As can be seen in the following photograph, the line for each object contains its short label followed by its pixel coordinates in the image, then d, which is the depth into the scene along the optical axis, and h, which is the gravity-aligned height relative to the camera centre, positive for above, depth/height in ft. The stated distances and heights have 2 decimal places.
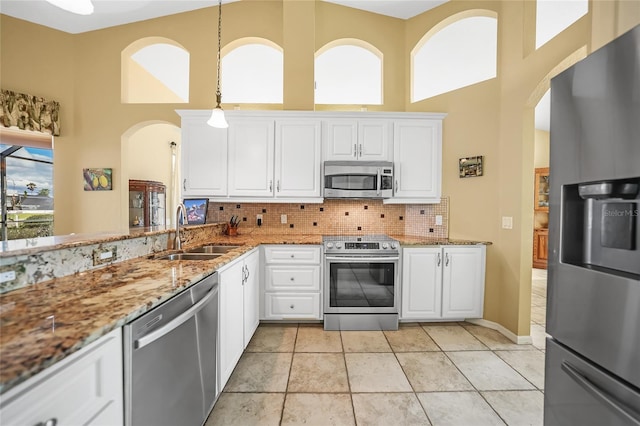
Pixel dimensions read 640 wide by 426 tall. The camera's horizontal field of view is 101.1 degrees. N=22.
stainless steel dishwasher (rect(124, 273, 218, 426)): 3.04 -2.15
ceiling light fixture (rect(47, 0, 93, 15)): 3.92 +3.02
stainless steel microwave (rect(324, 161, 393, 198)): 9.87 +1.13
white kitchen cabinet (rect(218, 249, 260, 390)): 5.71 -2.57
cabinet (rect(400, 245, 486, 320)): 9.20 -2.47
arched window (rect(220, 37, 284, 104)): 11.79 +6.88
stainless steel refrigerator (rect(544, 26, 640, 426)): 2.67 -0.36
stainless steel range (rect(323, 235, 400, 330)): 8.97 -2.66
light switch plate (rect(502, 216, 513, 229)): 8.53 -0.34
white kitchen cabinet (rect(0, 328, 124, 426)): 1.91 -1.56
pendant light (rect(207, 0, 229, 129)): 7.36 +2.52
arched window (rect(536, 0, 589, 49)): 7.80 +6.06
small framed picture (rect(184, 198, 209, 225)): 9.85 -0.09
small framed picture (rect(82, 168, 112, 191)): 11.44 +1.24
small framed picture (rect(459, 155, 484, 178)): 9.36 +1.64
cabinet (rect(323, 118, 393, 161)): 10.07 +2.73
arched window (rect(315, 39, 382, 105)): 11.83 +6.76
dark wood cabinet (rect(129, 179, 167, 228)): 13.28 +0.25
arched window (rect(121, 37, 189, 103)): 11.75 +8.22
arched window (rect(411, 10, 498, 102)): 10.25 +6.45
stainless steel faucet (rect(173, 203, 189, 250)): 6.54 -0.46
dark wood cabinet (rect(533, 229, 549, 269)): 17.58 -2.51
